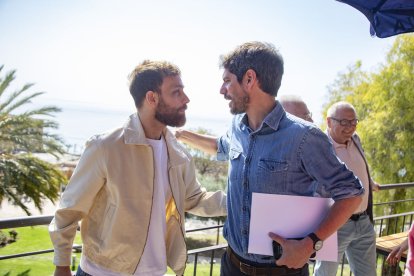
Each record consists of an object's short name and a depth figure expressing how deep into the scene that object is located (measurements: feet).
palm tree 36.06
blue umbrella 7.33
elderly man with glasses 9.64
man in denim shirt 4.75
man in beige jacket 5.36
